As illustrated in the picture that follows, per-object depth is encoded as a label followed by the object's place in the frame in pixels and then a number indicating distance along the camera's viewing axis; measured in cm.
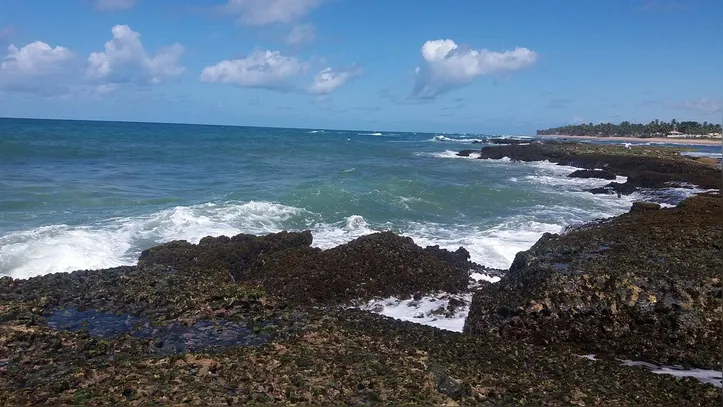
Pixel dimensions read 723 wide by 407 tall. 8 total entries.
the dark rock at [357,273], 1340
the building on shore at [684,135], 12706
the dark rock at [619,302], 902
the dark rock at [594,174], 4103
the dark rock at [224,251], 1520
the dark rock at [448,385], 647
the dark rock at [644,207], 1984
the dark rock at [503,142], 9903
